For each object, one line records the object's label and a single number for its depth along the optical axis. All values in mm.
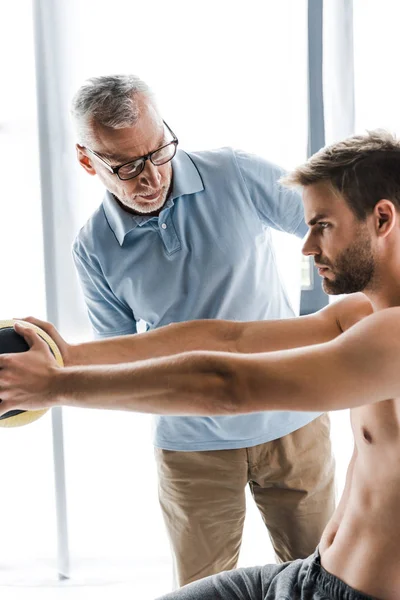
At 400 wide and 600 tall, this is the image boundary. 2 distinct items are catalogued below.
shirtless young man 1151
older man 1808
